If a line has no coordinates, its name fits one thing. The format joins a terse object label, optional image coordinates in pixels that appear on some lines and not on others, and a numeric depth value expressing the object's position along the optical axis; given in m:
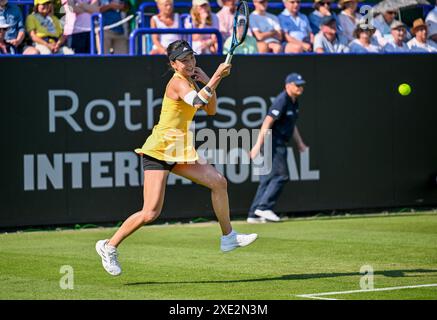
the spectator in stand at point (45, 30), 15.71
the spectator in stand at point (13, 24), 15.34
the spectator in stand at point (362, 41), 17.91
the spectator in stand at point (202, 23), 16.66
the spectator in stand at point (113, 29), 16.98
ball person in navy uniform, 15.63
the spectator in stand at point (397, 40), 18.23
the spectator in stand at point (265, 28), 17.20
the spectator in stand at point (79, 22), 16.22
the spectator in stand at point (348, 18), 18.11
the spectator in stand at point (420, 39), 18.33
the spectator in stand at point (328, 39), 17.48
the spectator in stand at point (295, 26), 17.50
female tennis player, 9.91
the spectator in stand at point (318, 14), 18.17
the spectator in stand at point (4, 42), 15.17
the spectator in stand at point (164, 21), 16.47
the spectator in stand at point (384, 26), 18.33
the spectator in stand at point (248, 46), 16.97
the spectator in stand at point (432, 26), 18.77
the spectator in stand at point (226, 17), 17.20
